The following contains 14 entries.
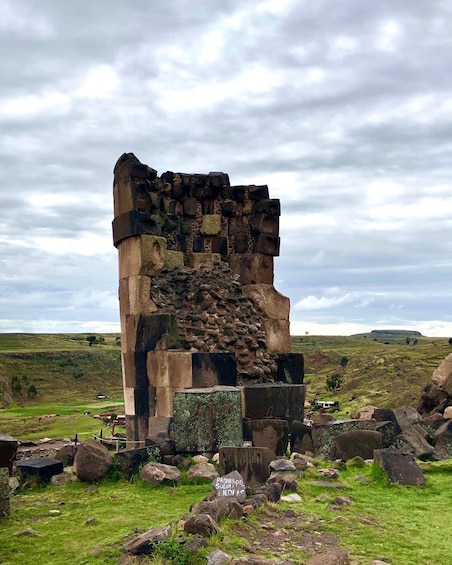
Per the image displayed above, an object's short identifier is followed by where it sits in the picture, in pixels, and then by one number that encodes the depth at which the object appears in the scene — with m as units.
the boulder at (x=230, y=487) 6.21
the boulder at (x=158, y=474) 7.80
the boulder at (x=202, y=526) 4.86
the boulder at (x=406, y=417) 11.14
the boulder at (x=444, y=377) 13.92
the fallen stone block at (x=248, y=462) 7.38
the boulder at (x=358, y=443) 9.05
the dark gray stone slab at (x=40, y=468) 8.40
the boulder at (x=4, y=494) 6.54
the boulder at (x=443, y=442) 9.70
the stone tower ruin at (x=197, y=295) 11.55
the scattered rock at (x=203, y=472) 7.90
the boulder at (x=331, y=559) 4.34
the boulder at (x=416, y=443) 9.59
